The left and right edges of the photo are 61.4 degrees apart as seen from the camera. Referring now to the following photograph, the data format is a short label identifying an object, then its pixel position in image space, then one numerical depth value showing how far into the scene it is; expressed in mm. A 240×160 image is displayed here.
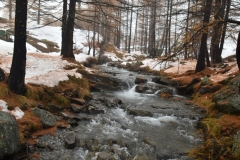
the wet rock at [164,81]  13277
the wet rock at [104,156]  5064
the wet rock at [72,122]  6758
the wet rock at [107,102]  9062
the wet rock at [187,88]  11905
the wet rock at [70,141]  5465
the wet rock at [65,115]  7039
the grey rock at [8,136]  4234
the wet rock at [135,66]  21317
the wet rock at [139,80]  14075
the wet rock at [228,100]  6514
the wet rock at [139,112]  8336
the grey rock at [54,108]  7208
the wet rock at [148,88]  12281
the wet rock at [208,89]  9570
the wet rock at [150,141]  6020
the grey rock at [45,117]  6172
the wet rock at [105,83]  11535
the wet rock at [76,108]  7770
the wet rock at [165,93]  11453
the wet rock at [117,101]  9539
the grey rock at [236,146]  4551
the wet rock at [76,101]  8266
